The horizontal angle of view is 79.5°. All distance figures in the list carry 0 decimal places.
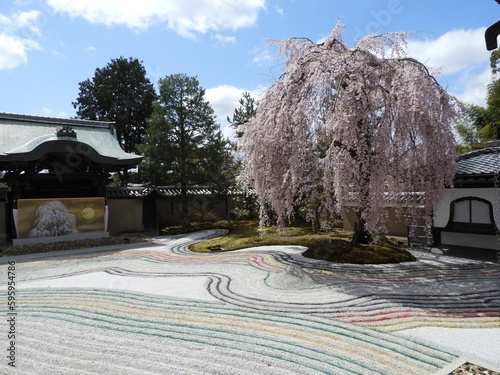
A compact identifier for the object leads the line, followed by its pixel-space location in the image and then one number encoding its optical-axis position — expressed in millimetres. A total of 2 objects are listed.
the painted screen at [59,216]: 12930
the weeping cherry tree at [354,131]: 7516
